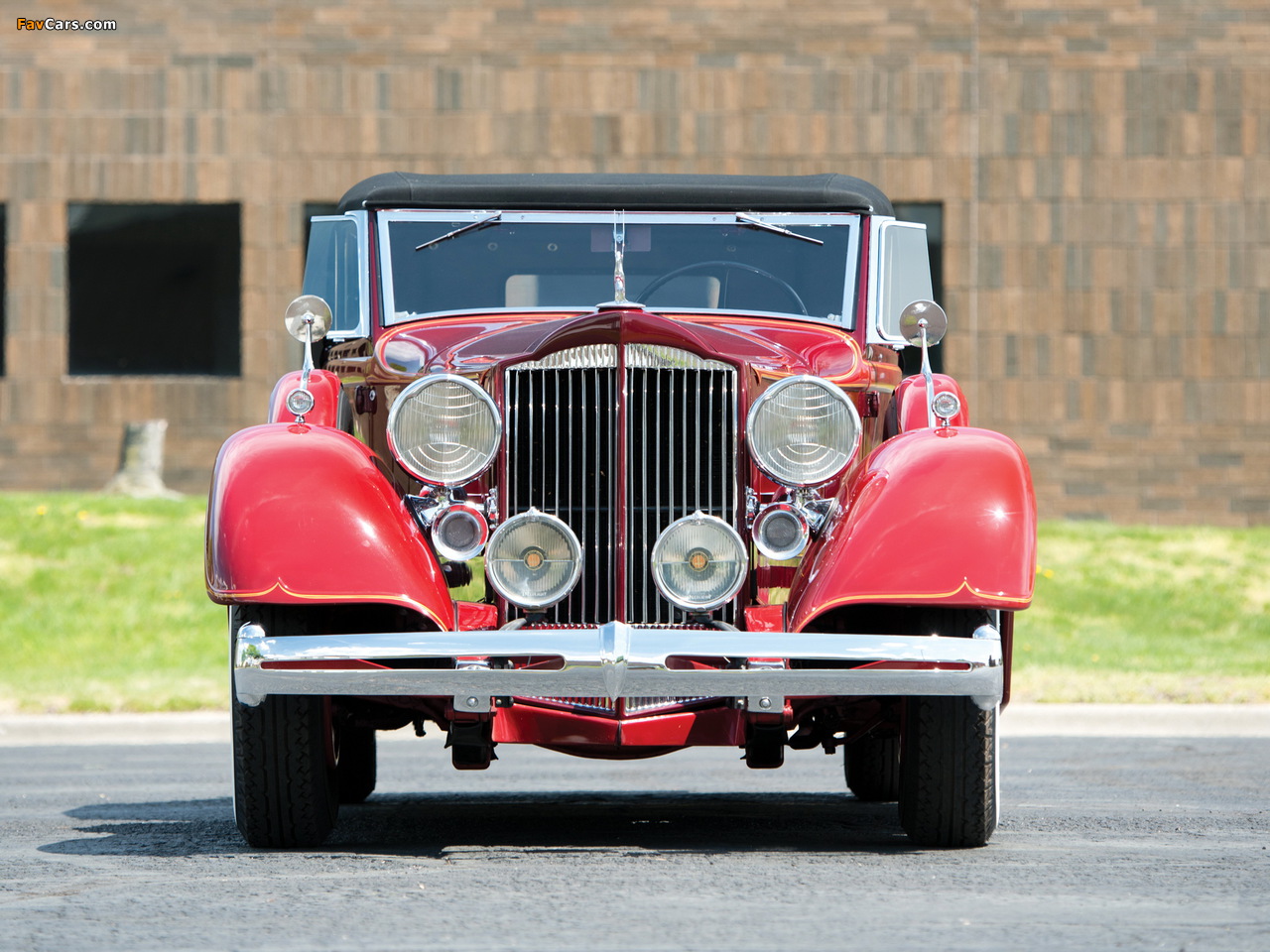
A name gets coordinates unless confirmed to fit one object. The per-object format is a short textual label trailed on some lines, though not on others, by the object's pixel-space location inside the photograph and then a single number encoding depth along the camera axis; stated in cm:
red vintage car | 1046
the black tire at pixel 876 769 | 1512
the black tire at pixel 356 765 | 1495
